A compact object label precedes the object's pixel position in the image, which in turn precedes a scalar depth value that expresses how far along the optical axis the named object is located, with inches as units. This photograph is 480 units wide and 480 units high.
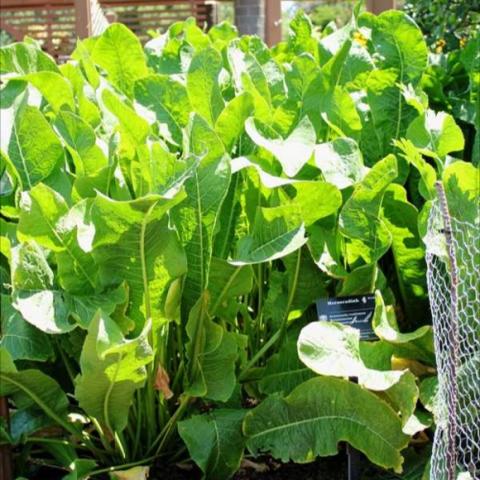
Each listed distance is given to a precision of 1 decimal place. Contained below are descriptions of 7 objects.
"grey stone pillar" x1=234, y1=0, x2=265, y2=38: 318.0
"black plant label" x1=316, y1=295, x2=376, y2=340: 85.6
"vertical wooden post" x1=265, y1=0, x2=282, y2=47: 223.8
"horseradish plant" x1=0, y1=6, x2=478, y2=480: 79.0
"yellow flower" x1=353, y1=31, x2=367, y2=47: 120.9
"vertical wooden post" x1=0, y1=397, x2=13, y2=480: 86.6
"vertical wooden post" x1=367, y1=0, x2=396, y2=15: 175.8
